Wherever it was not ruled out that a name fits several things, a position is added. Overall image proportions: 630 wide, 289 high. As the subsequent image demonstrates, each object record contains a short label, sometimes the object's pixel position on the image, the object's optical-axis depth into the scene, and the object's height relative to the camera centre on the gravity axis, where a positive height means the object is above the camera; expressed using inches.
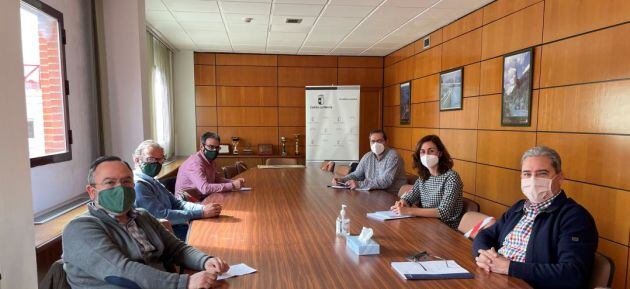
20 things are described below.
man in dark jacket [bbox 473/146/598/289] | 66.0 -22.9
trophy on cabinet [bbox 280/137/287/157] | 332.6 -25.9
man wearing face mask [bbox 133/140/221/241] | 105.3 -21.3
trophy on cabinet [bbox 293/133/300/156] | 332.8 -23.2
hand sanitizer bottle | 90.0 -26.1
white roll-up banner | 308.8 -4.2
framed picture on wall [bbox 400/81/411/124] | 283.6 +11.9
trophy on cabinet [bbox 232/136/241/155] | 321.7 -21.7
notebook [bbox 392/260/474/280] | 66.9 -27.9
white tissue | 79.7 -25.3
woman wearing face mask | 109.8 -21.9
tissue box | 77.7 -27.0
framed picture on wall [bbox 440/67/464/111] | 211.6 +17.4
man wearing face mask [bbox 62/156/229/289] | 63.0 -23.5
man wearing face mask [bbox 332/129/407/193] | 154.8 -23.1
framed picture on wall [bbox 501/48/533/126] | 159.0 +12.8
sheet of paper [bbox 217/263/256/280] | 67.2 -28.2
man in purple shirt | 147.9 -23.9
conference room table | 65.9 -28.5
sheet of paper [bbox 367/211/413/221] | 105.7 -28.0
